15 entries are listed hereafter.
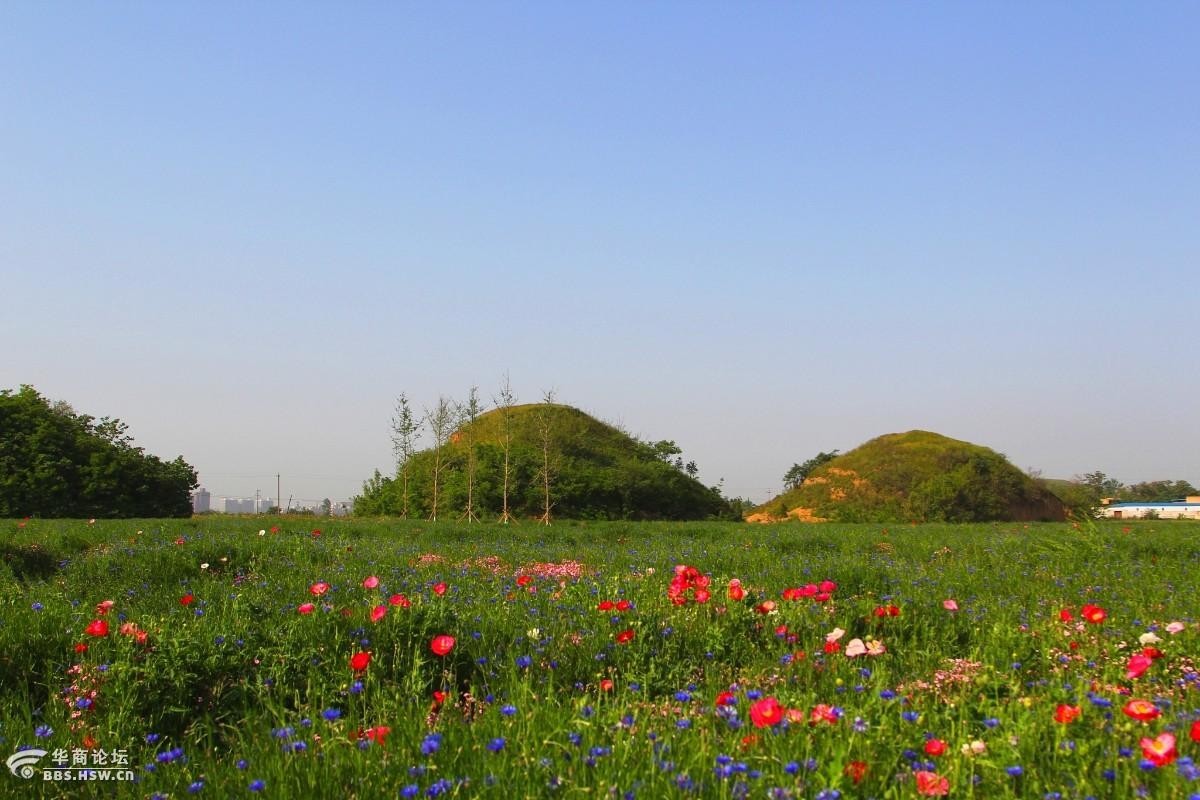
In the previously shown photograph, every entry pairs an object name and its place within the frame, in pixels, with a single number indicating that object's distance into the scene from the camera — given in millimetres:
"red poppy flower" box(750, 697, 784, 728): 2711
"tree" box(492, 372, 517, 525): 27212
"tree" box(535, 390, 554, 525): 27297
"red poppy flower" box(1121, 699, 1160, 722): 2756
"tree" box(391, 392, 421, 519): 30641
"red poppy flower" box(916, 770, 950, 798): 2329
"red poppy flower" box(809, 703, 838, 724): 2822
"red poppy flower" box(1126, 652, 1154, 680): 3287
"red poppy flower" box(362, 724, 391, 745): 2732
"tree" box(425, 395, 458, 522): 29594
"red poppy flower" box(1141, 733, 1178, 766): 2398
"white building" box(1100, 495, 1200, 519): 46072
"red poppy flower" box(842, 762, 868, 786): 2471
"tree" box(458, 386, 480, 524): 27828
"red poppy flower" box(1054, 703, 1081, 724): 2746
